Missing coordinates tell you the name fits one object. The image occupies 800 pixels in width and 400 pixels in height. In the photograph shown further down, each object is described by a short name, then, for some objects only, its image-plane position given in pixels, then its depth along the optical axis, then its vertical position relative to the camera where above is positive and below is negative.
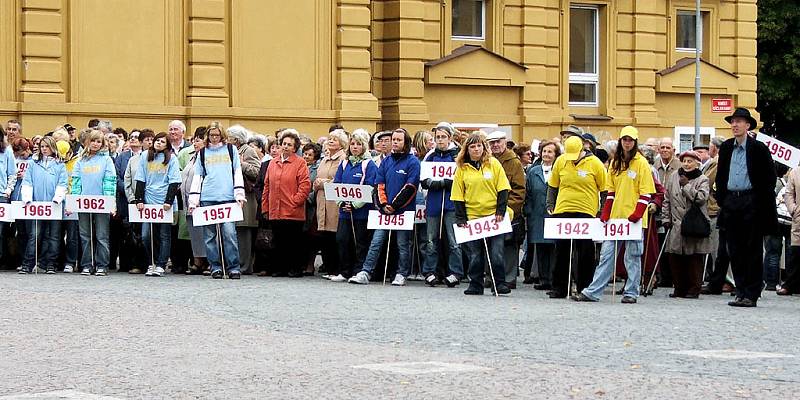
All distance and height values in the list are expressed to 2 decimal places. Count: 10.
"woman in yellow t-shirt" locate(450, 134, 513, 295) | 19.17 -0.22
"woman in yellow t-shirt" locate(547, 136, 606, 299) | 18.58 -0.21
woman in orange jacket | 21.95 -0.26
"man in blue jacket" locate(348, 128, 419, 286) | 20.98 -0.21
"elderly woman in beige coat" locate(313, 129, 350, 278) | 22.12 -0.38
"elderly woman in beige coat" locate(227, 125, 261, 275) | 22.61 -0.59
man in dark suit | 17.92 -0.31
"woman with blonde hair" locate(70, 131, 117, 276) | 22.02 -0.20
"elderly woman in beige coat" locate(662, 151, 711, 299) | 19.42 -0.66
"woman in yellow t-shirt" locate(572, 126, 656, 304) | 18.34 -0.23
